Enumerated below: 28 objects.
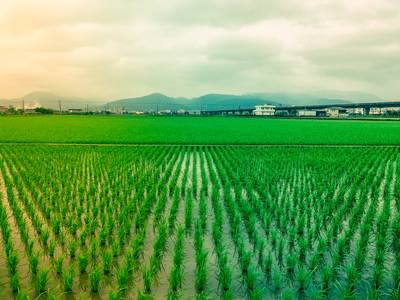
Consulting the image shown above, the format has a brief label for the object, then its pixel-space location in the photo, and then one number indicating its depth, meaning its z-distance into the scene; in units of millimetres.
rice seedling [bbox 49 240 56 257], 3970
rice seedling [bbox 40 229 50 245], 4336
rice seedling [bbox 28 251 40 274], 3535
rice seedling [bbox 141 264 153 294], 3267
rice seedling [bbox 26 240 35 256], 3929
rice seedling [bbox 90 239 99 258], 3969
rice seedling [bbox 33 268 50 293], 3225
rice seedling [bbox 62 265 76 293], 3204
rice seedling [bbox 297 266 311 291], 3361
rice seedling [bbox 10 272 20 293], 3217
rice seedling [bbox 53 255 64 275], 3521
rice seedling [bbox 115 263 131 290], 3209
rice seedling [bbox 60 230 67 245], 4379
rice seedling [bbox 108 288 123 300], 2868
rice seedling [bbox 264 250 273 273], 3729
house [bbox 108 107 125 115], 165812
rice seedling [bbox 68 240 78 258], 3982
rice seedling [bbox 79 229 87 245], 4367
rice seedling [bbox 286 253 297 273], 3701
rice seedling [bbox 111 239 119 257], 4008
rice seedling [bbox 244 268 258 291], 3349
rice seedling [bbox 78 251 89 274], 3613
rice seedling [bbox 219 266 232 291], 3369
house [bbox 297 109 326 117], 91838
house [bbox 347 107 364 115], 115062
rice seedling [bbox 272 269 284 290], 3352
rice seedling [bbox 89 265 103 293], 3221
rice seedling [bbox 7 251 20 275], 3580
